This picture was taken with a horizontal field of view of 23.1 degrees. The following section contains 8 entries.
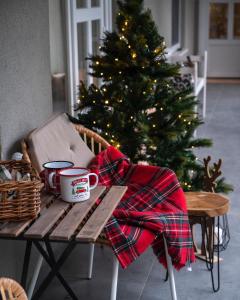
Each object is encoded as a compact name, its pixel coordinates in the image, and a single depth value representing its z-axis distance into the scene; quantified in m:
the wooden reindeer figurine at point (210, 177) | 3.61
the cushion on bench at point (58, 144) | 3.00
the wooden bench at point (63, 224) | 2.10
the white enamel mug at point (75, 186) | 2.38
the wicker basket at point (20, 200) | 2.13
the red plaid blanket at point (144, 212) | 2.54
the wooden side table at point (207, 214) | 3.11
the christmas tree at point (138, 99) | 3.56
